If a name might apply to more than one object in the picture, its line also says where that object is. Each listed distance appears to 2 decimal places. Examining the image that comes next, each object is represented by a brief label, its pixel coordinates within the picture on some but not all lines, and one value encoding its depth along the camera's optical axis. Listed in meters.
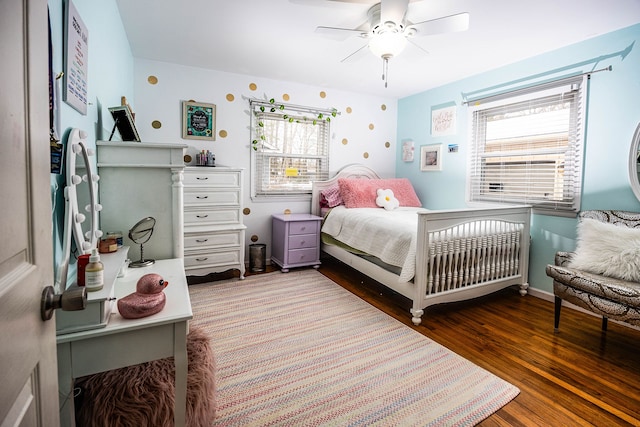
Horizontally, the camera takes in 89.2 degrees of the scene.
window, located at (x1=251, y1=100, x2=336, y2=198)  3.89
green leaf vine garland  3.85
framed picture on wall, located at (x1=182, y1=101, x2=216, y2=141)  3.54
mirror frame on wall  2.43
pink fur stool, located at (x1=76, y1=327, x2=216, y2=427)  1.12
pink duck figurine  1.04
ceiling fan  1.98
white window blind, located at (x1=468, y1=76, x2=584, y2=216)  2.82
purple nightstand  3.70
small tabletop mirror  1.63
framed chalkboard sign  1.87
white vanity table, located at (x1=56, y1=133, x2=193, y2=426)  0.96
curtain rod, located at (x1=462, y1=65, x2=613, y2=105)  2.69
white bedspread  2.53
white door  0.46
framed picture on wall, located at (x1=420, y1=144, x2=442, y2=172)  4.04
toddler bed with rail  2.46
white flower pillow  3.85
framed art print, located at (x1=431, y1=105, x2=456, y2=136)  3.85
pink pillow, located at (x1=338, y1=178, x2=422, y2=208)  3.83
